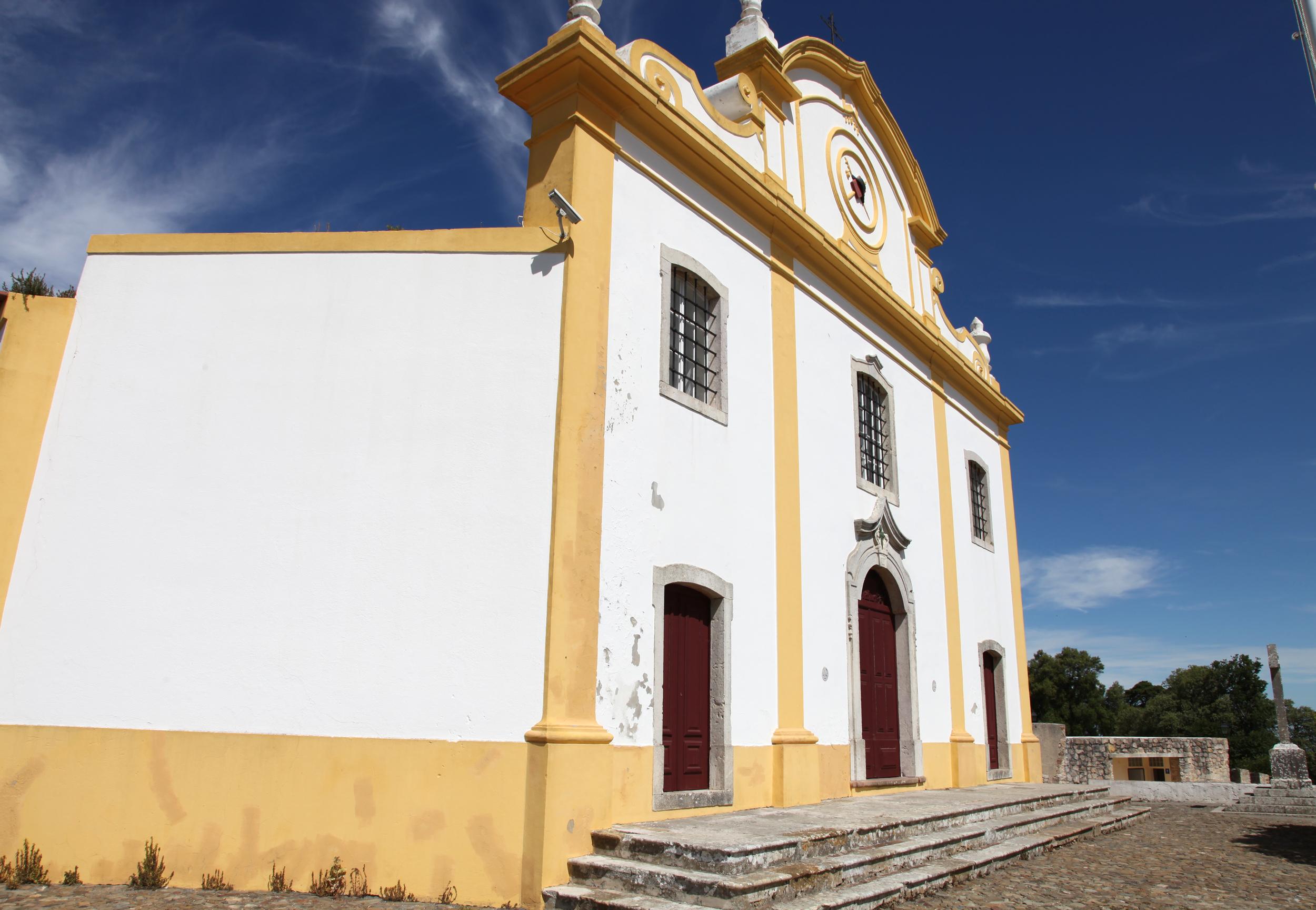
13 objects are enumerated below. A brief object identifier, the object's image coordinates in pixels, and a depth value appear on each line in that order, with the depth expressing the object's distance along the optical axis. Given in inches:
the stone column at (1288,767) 546.3
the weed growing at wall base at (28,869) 224.5
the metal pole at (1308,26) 225.9
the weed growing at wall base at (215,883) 221.8
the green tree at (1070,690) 1953.7
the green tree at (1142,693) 2283.5
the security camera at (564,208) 261.7
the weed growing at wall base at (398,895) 217.6
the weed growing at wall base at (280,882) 220.8
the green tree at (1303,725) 2224.4
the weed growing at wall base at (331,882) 218.8
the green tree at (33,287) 286.4
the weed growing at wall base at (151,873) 222.8
